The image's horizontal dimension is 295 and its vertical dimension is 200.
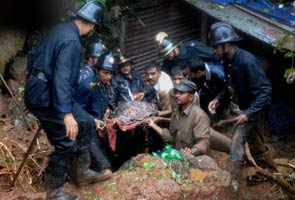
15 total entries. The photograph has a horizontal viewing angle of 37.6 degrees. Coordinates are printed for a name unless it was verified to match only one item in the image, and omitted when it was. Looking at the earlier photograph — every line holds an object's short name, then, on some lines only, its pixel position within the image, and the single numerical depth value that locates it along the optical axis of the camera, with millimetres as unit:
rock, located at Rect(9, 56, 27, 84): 9422
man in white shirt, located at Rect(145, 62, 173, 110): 7892
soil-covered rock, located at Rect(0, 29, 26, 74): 9180
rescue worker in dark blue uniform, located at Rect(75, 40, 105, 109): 6375
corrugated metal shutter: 10992
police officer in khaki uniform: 6469
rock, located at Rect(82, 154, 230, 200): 5641
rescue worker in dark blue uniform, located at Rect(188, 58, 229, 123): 7770
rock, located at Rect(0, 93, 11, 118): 8469
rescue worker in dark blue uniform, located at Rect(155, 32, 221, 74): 8336
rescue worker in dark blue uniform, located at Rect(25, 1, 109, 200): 4738
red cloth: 6926
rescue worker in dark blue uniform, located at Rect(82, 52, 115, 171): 6168
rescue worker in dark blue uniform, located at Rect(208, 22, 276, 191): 6254
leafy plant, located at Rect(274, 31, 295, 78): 5775
